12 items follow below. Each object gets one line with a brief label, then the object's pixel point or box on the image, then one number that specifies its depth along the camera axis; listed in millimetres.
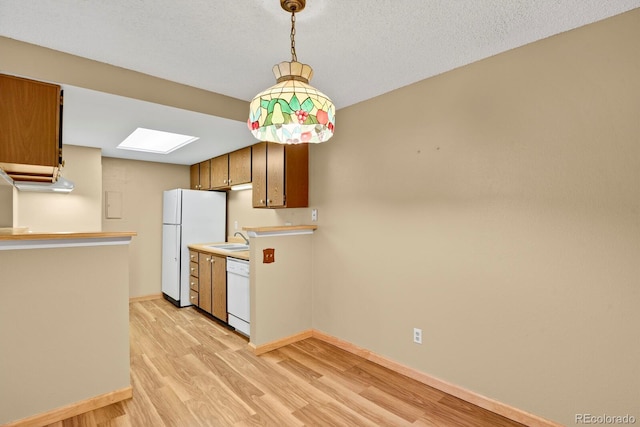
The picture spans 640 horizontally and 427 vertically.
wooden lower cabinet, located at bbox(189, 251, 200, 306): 4295
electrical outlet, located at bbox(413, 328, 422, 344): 2545
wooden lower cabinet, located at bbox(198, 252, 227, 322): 3680
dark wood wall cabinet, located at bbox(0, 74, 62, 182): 2045
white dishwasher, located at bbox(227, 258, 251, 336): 3277
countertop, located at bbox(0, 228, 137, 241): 1863
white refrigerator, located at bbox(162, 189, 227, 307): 4477
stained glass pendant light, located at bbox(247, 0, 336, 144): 1207
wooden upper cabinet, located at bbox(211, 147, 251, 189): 3984
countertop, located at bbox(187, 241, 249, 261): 3369
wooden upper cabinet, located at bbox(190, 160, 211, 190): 4832
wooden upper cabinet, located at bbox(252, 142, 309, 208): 3355
